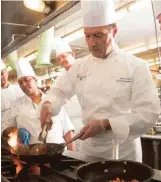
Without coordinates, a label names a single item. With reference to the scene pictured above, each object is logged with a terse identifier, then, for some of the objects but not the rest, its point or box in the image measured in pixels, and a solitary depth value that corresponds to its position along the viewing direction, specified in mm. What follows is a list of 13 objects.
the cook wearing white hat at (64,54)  2906
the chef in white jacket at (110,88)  1532
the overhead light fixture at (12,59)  4066
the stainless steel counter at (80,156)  1417
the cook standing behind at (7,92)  3248
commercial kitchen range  1187
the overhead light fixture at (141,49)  5895
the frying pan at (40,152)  1297
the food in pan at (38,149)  1379
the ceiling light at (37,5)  1844
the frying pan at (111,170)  1053
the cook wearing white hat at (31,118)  2479
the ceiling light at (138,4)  2611
